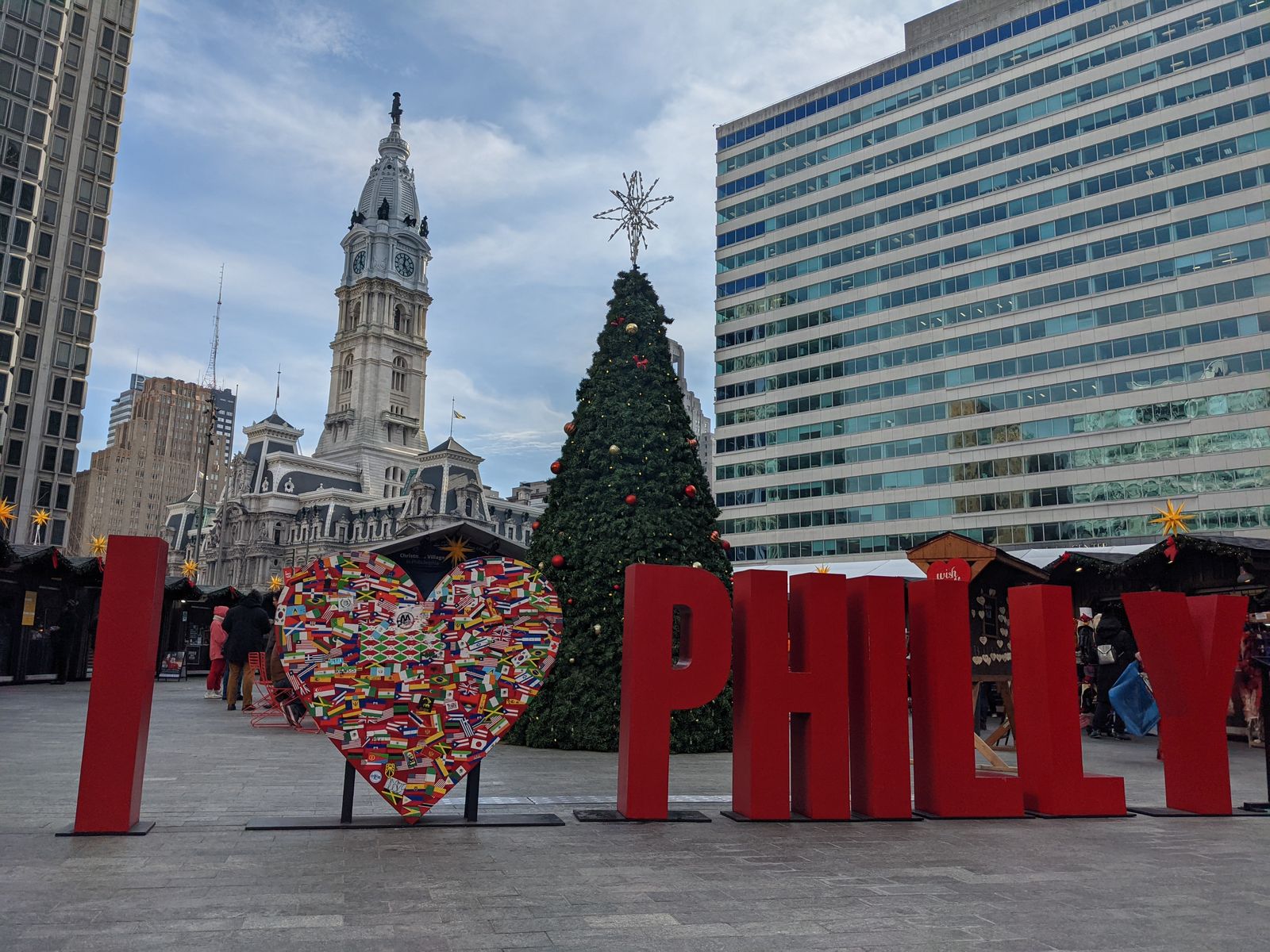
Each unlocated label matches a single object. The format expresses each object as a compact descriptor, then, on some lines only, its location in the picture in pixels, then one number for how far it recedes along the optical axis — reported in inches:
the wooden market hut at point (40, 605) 1029.8
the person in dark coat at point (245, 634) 791.7
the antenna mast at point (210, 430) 1826.4
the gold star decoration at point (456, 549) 879.7
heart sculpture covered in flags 327.0
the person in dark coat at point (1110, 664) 785.6
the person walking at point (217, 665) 1010.7
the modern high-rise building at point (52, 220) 2630.4
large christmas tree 574.9
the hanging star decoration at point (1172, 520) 1092.6
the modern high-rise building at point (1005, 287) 2148.1
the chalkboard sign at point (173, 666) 1387.8
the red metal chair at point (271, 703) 681.0
